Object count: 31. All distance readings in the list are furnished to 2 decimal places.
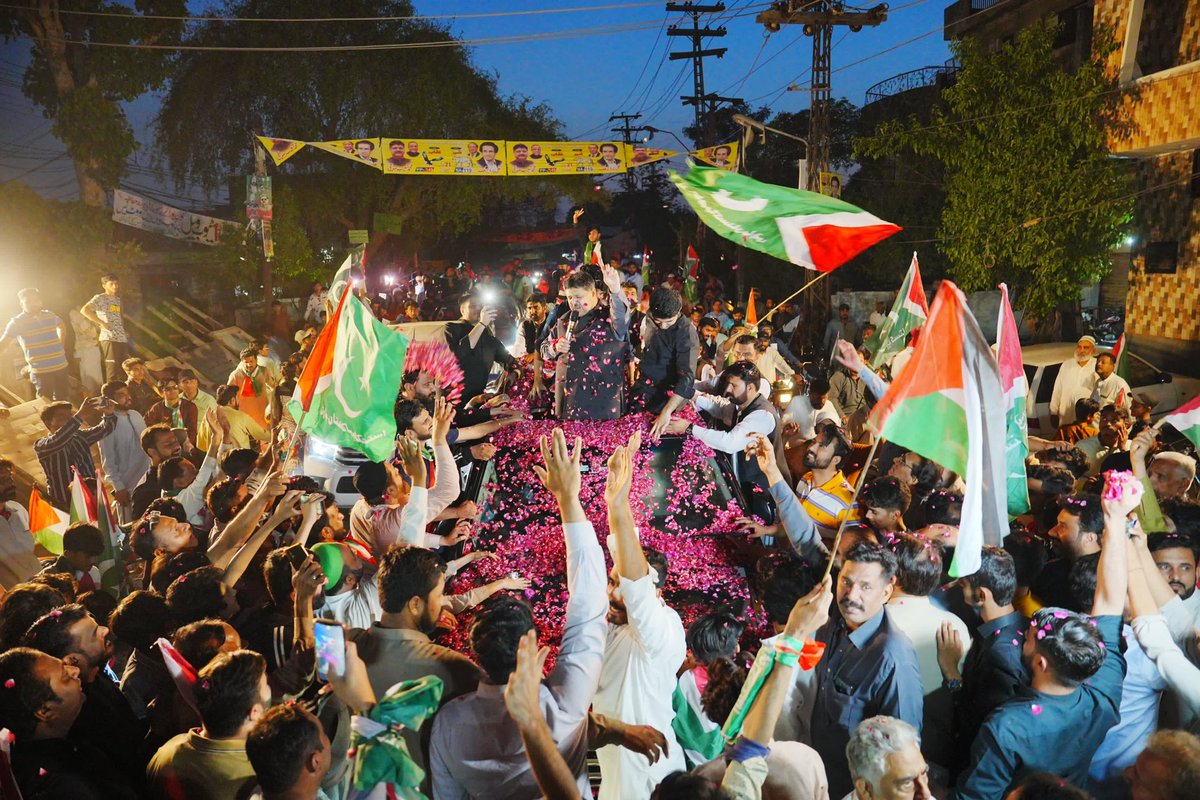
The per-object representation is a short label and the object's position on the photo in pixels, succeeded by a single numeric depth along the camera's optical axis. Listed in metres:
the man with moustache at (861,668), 3.49
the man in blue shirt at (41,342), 12.55
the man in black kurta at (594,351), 5.70
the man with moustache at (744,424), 6.02
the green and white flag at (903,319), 7.96
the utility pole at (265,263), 18.11
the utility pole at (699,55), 34.81
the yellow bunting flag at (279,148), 17.59
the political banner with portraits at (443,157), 18.78
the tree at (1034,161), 15.13
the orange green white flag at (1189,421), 5.26
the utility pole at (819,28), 17.53
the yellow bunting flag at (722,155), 20.16
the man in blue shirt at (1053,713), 3.25
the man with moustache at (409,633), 3.53
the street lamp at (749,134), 18.19
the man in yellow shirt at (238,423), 8.98
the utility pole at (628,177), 52.96
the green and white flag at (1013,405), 5.56
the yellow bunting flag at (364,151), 18.32
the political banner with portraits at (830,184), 18.16
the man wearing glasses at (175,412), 9.32
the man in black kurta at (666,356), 5.99
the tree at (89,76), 16.45
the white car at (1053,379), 12.08
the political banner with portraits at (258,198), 17.78
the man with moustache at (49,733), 3.14
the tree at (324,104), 26.00
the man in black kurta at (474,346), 6.86
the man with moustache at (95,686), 3.53
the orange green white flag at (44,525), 6.35
